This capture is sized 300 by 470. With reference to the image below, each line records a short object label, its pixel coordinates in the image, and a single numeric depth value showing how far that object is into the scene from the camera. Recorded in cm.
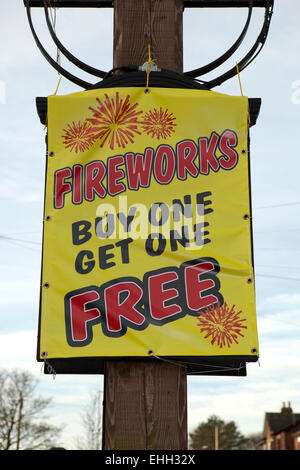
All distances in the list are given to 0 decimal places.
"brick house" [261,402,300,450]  4669
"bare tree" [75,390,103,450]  3406
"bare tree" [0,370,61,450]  3262
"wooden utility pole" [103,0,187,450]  316
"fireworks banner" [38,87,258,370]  329
